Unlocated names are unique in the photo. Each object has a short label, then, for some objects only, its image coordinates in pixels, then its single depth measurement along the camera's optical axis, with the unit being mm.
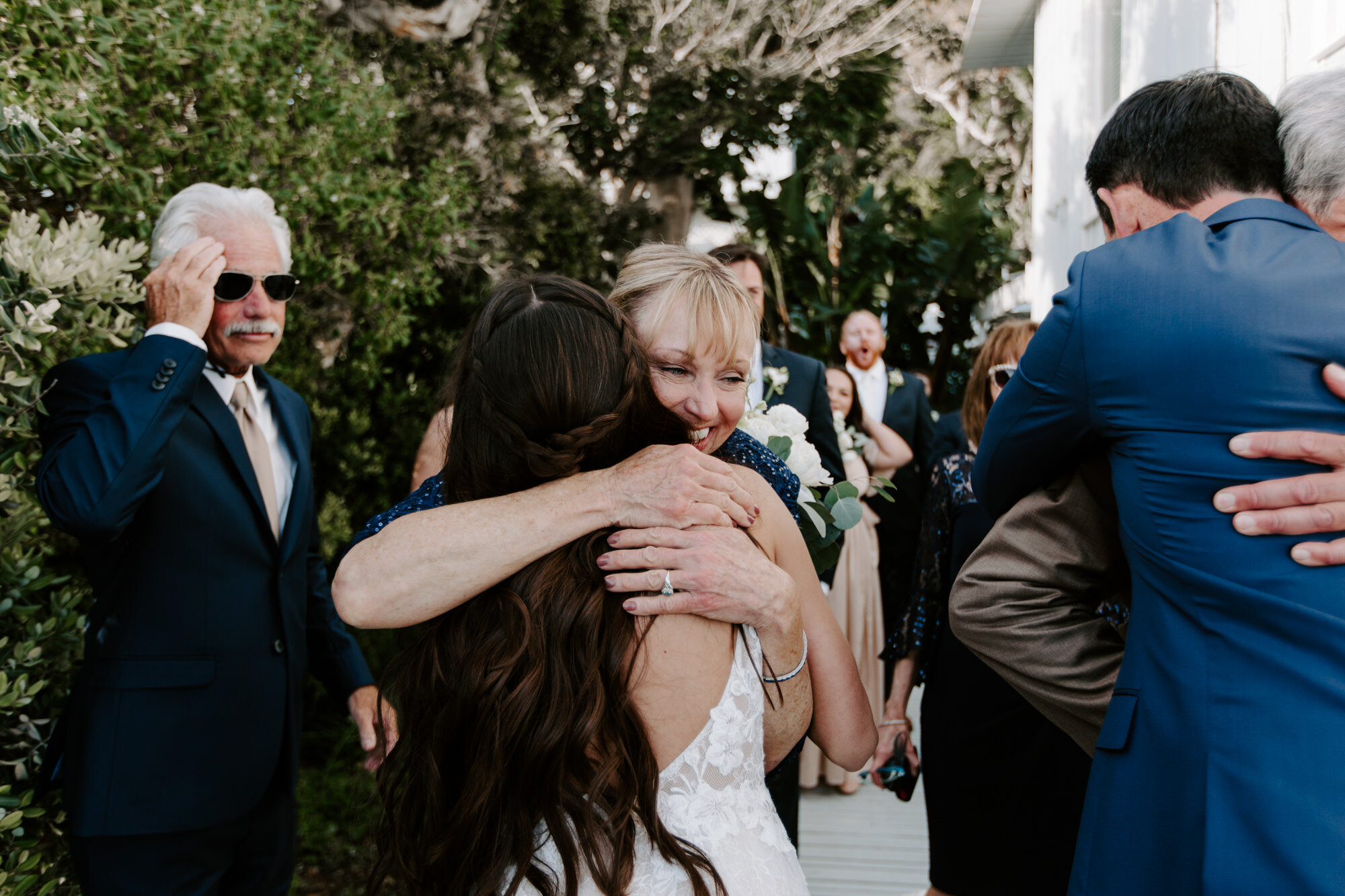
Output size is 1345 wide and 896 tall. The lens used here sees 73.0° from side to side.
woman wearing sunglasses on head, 2789
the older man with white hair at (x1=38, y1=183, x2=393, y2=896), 2219
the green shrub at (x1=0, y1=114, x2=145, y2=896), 2193
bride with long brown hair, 1451
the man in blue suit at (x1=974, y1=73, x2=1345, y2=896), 1323
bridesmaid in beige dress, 5723
